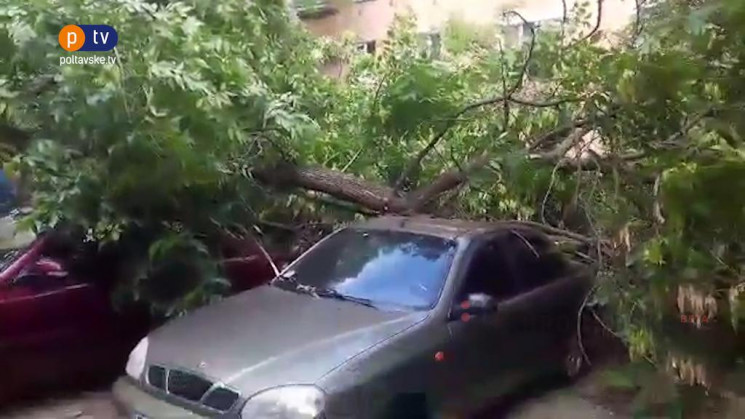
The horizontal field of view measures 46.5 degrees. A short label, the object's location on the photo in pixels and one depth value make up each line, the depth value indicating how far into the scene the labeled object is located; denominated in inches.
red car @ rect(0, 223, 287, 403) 245.8
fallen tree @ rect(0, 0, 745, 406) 193.8
